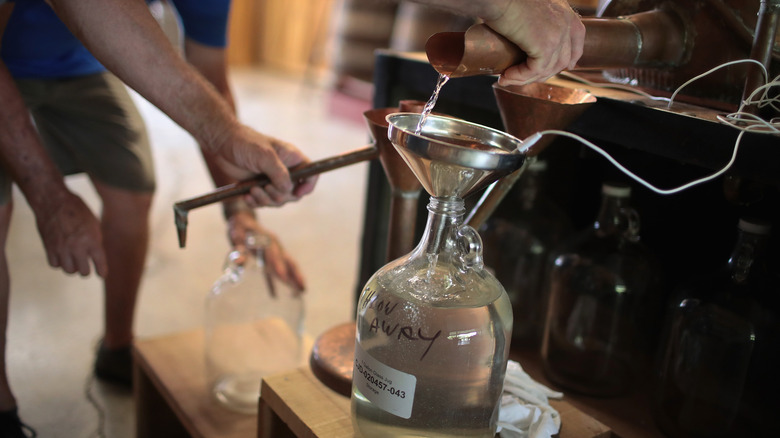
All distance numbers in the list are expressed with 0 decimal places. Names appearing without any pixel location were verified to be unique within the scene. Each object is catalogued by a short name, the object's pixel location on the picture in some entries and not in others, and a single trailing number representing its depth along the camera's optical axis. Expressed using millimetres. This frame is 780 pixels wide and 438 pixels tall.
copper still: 751
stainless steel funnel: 606
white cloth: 749
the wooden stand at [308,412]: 759
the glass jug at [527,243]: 1151
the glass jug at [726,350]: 834
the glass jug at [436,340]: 660
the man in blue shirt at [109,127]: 1250
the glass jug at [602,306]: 993
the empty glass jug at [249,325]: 1124
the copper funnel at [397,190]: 832
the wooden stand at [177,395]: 984
